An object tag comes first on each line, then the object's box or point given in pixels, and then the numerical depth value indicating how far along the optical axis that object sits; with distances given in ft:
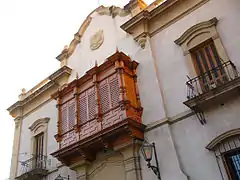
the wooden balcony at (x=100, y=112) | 33.58
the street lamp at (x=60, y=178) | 39.94
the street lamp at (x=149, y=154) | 28.77
